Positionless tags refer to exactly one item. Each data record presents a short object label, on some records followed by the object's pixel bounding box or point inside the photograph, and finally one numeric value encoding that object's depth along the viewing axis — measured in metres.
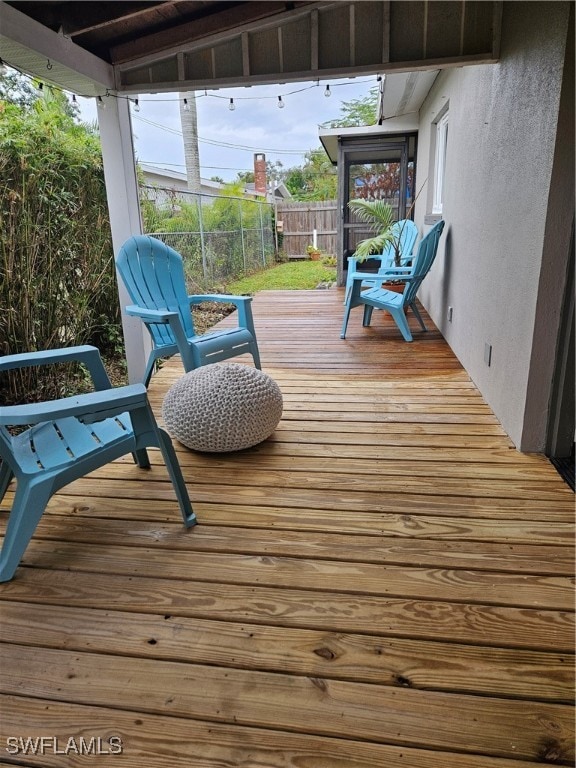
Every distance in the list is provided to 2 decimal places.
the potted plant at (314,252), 11.98
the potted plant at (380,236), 4.95
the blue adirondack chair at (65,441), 1.43
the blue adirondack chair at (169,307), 2.88
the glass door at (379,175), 6.98
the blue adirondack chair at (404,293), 4.04
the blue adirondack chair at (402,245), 5.24
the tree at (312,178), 21.00
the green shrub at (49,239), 2.76
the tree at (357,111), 15.66
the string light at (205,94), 2.67
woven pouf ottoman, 2.21
